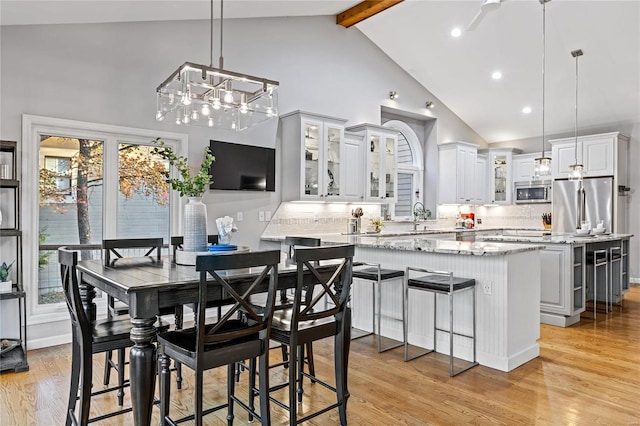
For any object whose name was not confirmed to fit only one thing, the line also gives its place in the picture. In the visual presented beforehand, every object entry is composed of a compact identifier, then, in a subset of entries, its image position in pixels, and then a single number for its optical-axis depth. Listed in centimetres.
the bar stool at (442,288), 332
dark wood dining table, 205
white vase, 282
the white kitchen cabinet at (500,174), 852
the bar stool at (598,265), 504
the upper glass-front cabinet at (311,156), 556
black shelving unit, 358
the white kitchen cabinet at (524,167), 838
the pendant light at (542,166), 499
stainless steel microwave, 810
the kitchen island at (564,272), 466
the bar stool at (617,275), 544
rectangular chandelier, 281
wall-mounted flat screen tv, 501
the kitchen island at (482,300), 340
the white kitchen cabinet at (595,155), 711
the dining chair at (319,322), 227
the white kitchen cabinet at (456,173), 785
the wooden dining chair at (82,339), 219
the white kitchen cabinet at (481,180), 827
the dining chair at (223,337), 199
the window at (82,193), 389
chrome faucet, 745
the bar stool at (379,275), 376
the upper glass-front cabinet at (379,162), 631
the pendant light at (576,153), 543
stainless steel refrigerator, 706
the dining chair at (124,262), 294
